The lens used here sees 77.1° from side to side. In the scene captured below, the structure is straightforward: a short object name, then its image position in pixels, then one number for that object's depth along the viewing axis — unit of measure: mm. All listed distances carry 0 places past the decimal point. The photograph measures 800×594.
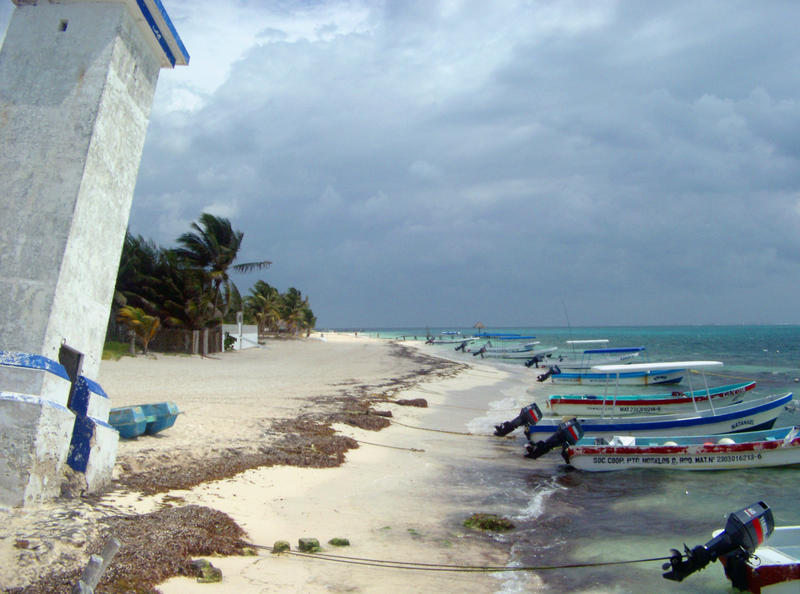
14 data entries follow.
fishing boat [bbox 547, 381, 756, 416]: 19844
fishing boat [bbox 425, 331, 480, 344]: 94162
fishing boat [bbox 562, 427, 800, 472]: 11656
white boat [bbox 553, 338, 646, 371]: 29744
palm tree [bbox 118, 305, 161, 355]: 27750
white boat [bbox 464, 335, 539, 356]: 58300
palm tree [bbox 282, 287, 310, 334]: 68750
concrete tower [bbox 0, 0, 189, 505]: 5297
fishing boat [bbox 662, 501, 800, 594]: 5711
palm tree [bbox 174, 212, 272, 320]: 34719
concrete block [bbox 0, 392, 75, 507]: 5047
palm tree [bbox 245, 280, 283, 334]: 62812
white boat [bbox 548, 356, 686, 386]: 30578
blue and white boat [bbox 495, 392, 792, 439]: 14086
